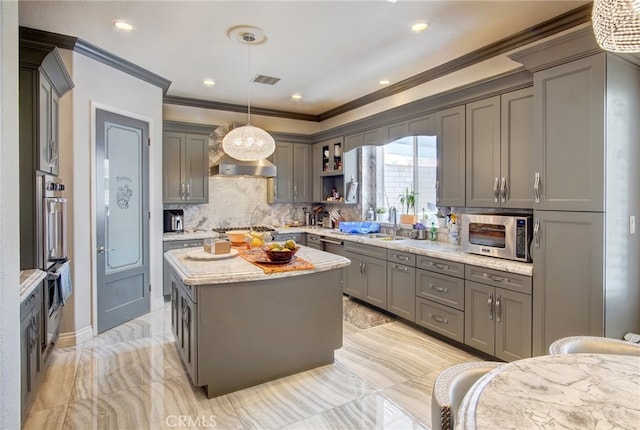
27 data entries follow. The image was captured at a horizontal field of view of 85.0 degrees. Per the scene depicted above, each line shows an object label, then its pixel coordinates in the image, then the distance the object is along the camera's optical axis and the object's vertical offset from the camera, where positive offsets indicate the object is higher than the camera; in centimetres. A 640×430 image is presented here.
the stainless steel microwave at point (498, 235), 283 -21
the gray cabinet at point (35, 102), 251 +80
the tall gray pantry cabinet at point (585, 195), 233 +11
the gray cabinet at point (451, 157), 347 +55
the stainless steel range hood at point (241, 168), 493 +61
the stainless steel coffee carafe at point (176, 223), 501 -19
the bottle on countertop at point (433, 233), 419 -27
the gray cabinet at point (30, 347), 206 -87
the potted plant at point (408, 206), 456 +5
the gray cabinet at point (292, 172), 582 +65
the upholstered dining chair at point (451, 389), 110 -61
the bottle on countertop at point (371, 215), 521 -7
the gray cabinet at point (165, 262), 455 -65
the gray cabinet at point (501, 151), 291 +53
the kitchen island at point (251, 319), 239 -81
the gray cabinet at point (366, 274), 413 -81
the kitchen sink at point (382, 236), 451 -35
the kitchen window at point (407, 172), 448 +54
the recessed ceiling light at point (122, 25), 293 +158
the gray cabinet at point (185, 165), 486 +64
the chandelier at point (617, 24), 128 +72
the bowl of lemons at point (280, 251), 265 -32
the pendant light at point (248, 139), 312 +70
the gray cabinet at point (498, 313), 273 -86
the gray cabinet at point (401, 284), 371 -82
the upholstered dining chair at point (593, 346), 144 -57
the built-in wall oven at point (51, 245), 259 -28
